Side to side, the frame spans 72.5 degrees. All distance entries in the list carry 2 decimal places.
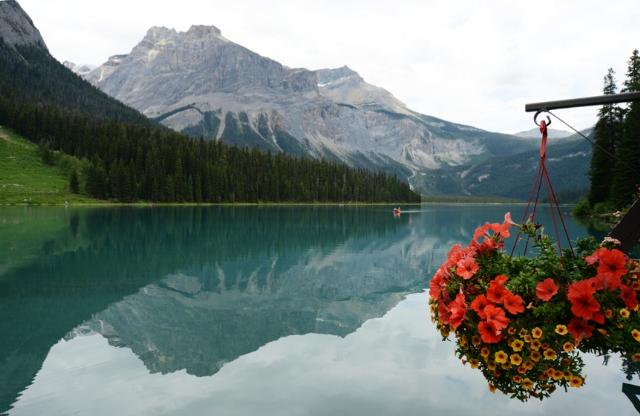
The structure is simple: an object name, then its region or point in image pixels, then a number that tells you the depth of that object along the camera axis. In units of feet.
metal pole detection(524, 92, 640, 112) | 18.53
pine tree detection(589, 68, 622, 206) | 215.72
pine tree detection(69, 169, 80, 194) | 396.16
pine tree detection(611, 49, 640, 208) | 172.45
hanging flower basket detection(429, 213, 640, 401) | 15.35
